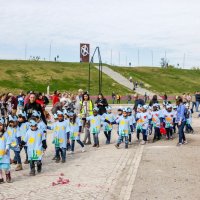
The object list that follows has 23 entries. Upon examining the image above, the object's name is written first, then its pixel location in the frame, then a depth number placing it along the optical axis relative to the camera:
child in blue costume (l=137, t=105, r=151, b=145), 14.21
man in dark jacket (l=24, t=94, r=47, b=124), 10.76
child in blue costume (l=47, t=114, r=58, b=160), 10.92
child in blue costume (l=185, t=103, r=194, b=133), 16.92
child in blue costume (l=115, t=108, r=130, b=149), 13.10
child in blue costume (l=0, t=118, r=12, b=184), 8.65
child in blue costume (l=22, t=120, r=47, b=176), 9.35
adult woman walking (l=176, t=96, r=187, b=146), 13.58
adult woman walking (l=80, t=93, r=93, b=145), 15.10
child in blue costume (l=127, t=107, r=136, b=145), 13.74
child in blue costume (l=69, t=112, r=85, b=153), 12.39
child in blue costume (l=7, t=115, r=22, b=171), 9.64
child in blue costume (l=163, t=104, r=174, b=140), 15.21
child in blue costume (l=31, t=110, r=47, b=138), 10.12
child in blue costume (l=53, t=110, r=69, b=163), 10.78
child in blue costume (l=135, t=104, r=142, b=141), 14.32
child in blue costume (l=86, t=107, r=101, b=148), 13.41
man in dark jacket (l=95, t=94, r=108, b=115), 14.87
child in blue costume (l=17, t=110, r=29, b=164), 10.43
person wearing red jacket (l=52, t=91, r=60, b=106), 18.22
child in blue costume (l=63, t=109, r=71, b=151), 11.79
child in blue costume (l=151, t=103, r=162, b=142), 15.02
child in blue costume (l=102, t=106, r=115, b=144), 14.10
